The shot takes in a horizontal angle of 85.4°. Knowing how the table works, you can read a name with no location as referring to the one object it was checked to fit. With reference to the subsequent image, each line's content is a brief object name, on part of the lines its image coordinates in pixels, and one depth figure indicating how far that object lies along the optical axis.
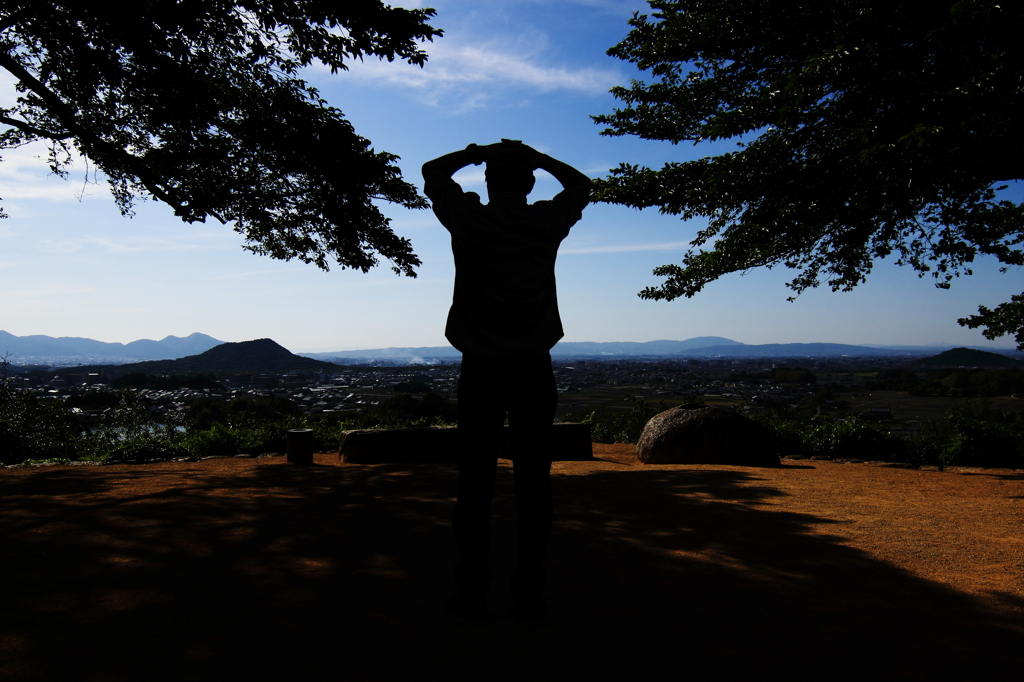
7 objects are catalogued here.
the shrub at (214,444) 9.55
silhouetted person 2.46
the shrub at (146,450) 8.55
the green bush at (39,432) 9.17
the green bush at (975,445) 9.79
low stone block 8.58
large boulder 9.25
